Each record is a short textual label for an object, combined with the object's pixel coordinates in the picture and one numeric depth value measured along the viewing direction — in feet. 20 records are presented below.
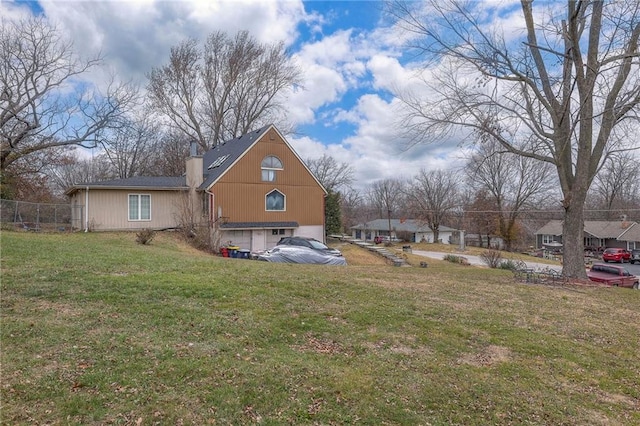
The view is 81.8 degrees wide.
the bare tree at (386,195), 208.14
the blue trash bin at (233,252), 58.95
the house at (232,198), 62.75
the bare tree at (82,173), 122.14
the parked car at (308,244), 59.88
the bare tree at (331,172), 142.29
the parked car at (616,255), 122.72
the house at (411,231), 168.86
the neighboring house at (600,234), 138.41
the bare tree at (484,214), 131.54
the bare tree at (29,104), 67.21
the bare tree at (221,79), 103.14
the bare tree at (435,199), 163.63
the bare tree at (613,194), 140.77
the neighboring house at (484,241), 138.91
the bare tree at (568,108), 32.53
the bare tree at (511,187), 119.75
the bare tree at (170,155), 117.70
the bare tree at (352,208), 186.05
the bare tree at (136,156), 117.39
